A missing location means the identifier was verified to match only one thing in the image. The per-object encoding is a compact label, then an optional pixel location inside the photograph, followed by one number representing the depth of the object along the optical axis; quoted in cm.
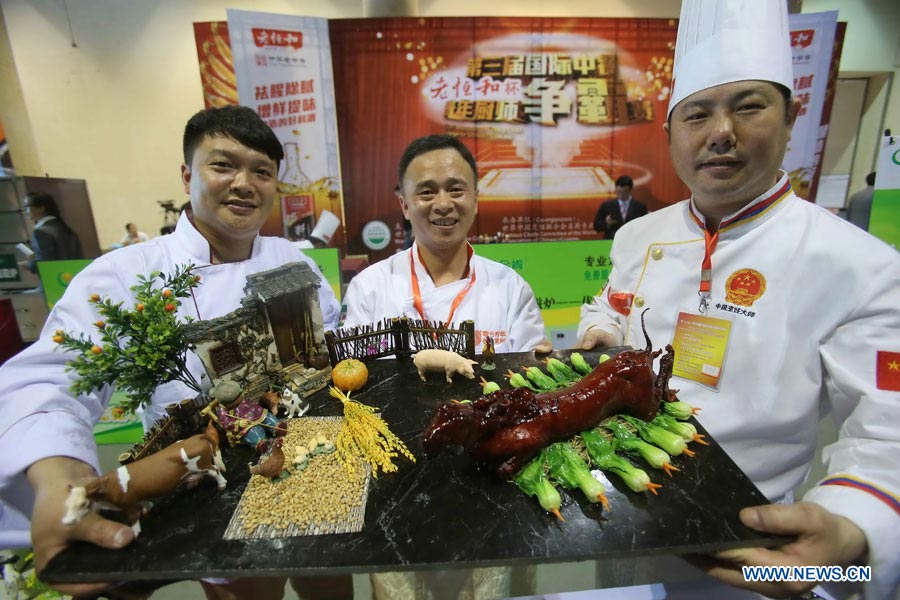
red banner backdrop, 568
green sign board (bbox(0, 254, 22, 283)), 414
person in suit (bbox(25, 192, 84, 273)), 489
